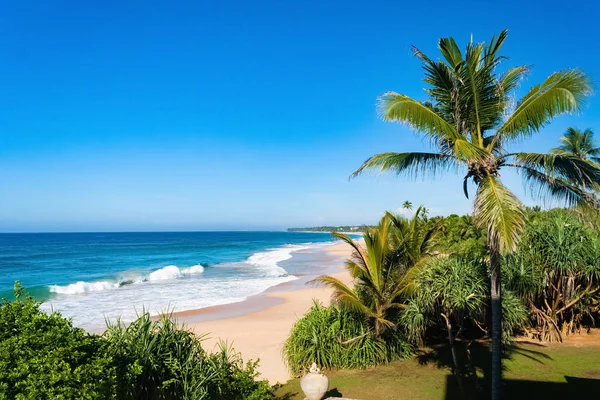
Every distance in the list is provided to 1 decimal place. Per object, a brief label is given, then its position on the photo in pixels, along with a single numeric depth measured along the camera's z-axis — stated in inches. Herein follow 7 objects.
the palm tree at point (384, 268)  388.5
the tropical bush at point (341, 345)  399.5
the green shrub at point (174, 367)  241.1
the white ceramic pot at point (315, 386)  294.4
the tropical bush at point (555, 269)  399.2
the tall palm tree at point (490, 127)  245.9
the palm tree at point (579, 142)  1048.8
